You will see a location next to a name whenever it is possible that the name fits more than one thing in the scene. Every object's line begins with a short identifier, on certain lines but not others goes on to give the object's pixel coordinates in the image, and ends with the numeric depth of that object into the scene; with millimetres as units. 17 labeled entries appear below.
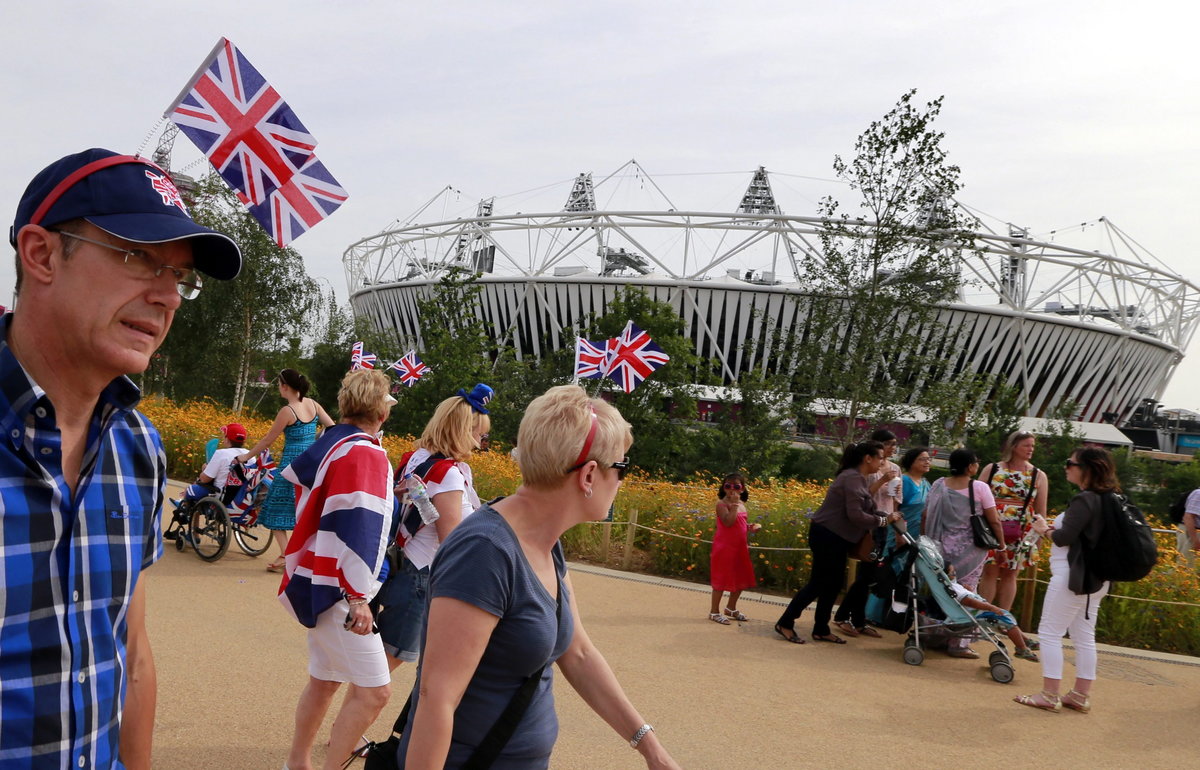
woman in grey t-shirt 2014
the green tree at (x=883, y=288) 18312
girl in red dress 7680
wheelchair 8570
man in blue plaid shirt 1399
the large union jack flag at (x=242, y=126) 6434
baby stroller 6770
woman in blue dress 7810
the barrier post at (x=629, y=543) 10070
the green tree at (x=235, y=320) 26016
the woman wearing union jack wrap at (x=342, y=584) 3396
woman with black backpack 5805
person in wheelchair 8953
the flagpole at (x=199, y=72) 6383
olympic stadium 56344
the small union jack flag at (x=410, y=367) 23359
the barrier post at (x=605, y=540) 10114
